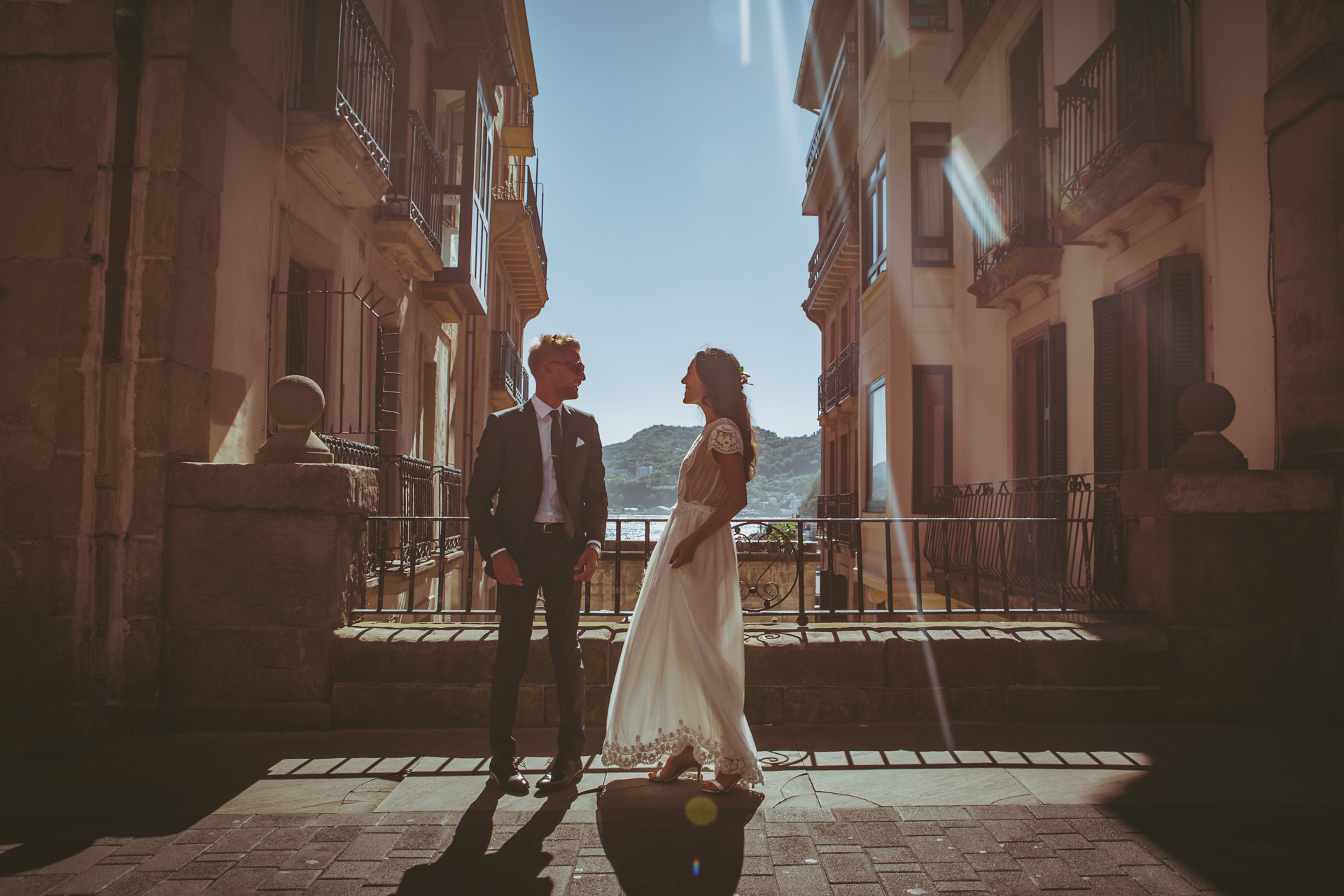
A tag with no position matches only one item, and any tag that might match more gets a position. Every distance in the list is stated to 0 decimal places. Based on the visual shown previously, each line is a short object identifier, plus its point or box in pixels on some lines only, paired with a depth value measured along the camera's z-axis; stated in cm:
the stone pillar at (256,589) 435
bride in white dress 350
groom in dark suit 352
